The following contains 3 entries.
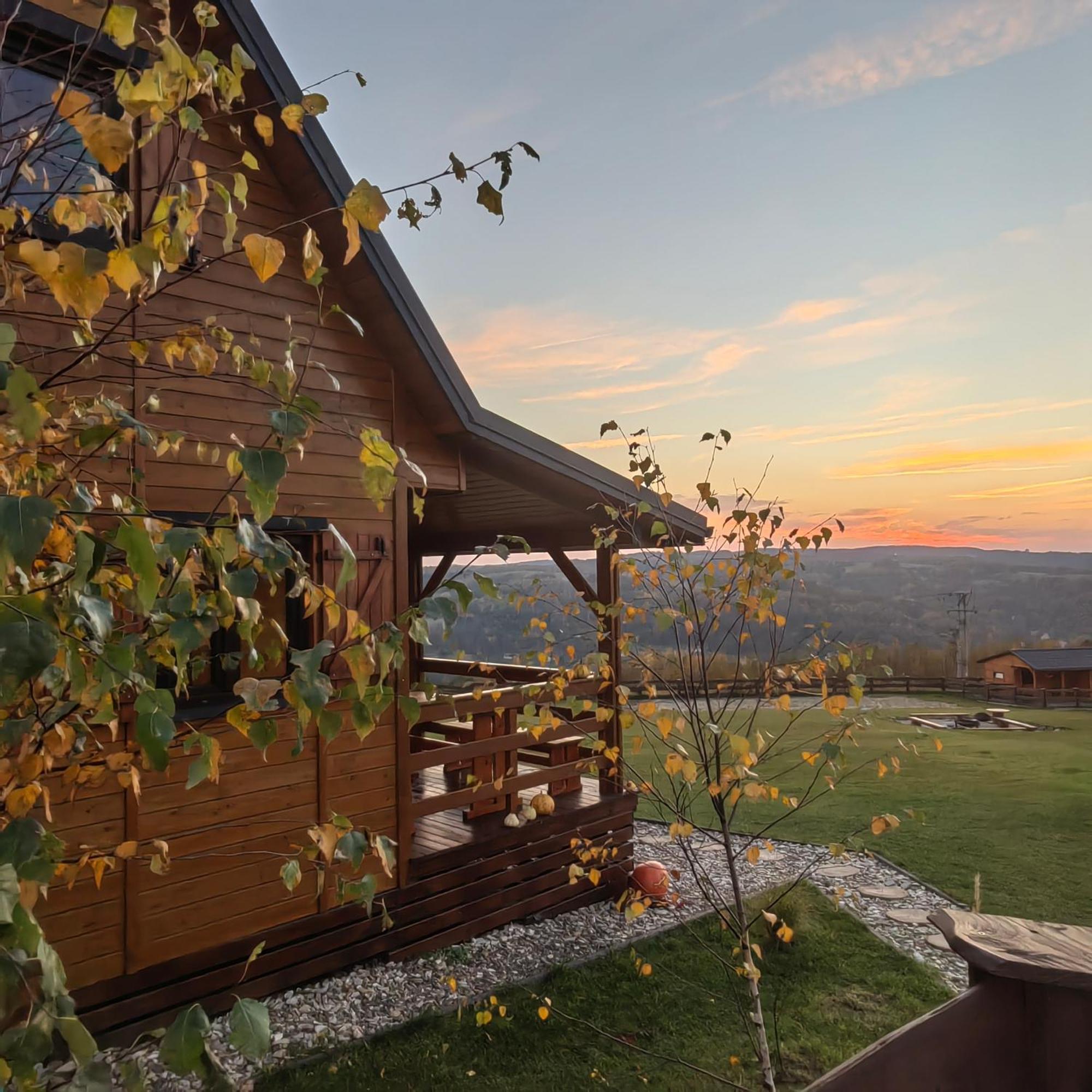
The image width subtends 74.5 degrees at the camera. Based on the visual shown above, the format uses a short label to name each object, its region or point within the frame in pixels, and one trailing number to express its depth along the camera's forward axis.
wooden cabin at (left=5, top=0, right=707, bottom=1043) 4.18
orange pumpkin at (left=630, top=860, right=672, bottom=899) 6.44
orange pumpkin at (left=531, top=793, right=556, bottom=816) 4.17
